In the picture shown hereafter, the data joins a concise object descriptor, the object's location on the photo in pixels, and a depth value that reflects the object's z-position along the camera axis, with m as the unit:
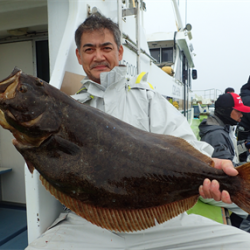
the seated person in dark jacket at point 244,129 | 4.34
